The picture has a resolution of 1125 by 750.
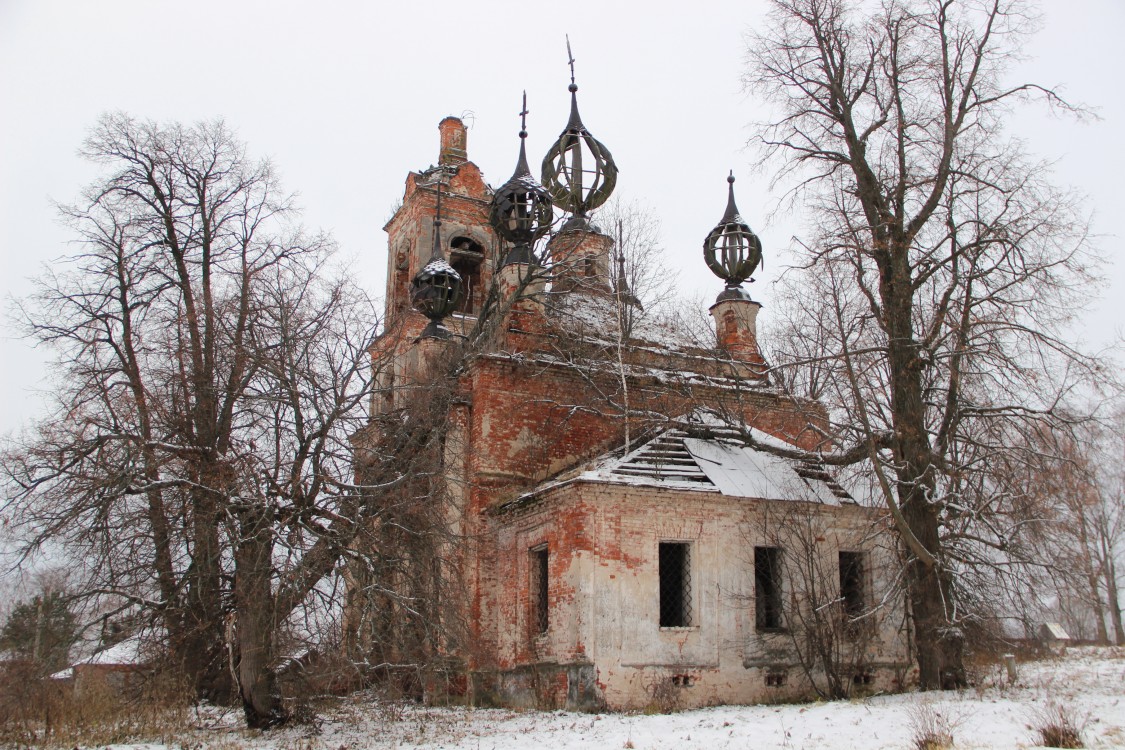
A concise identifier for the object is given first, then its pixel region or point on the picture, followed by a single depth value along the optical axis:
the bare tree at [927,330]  13.61
